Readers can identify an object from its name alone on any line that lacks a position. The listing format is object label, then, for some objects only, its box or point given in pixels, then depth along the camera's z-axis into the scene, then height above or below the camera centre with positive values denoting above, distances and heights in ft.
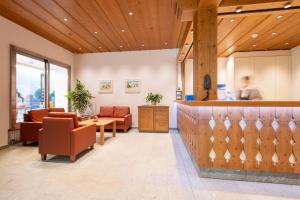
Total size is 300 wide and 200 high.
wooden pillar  9.78 +3.24
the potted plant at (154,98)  22.04 +0.39
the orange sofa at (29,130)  14.89 -2.47
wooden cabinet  20.95 -2.10
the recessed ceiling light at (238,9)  9.84 +5.36
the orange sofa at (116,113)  22.37 -1.57
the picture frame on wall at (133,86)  24.14 +2.17
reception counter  8.09 -1.95
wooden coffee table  14.95 -2.05
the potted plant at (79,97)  22.65 +0.61
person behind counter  13.20 +0.65
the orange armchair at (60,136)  10.85 -2.21
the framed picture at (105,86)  24.77 +2.23
